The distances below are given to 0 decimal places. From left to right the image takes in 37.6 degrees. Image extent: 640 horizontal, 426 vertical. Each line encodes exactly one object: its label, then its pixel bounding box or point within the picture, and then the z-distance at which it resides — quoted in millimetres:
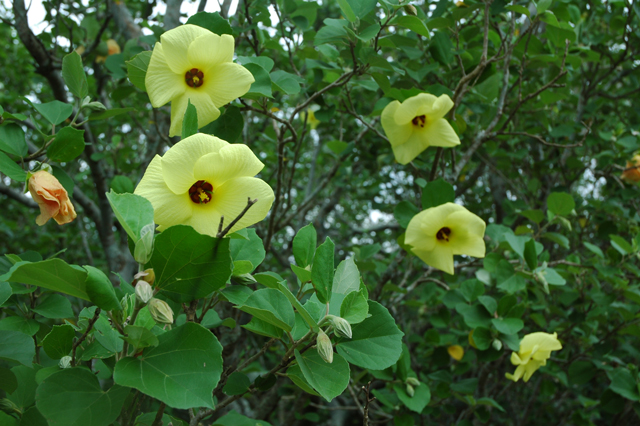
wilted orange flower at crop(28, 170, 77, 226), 683
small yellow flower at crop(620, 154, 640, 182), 1308
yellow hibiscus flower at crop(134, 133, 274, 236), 573
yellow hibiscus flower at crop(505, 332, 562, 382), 917
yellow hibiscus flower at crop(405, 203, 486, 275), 834
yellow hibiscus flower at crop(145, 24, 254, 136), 651
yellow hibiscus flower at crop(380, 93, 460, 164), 845
